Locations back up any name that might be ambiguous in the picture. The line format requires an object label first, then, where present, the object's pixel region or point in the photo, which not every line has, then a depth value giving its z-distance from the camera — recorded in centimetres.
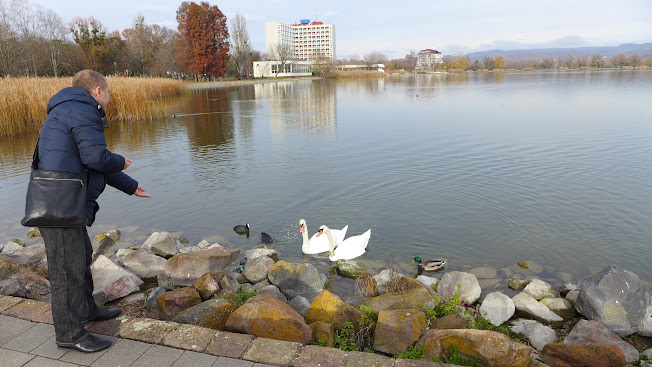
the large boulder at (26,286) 487
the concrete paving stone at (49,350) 321
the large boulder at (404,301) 452
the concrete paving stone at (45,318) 366
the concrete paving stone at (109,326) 350
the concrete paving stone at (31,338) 331
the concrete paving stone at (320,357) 303
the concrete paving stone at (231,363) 302
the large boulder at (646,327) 491
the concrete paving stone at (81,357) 312
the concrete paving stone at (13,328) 342
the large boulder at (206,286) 498
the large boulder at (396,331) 375
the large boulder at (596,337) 437
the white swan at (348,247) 711
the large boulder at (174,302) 441
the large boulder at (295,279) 594
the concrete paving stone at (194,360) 305
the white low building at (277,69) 9438
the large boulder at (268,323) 363
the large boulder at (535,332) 469
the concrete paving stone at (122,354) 310
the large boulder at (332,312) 416
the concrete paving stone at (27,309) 377
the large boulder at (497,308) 518
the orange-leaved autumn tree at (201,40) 7194
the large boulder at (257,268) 625
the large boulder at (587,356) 374
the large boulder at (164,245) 707
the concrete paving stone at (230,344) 316
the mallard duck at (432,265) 664
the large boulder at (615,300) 494
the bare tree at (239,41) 8456
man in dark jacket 309
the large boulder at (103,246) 701
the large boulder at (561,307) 537
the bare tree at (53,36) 5081
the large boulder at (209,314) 389
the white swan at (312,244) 737
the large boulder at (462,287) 561
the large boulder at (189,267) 589
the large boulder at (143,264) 634
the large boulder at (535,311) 524
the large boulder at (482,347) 338
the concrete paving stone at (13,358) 311
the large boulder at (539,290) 571
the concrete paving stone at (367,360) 301
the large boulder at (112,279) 528
